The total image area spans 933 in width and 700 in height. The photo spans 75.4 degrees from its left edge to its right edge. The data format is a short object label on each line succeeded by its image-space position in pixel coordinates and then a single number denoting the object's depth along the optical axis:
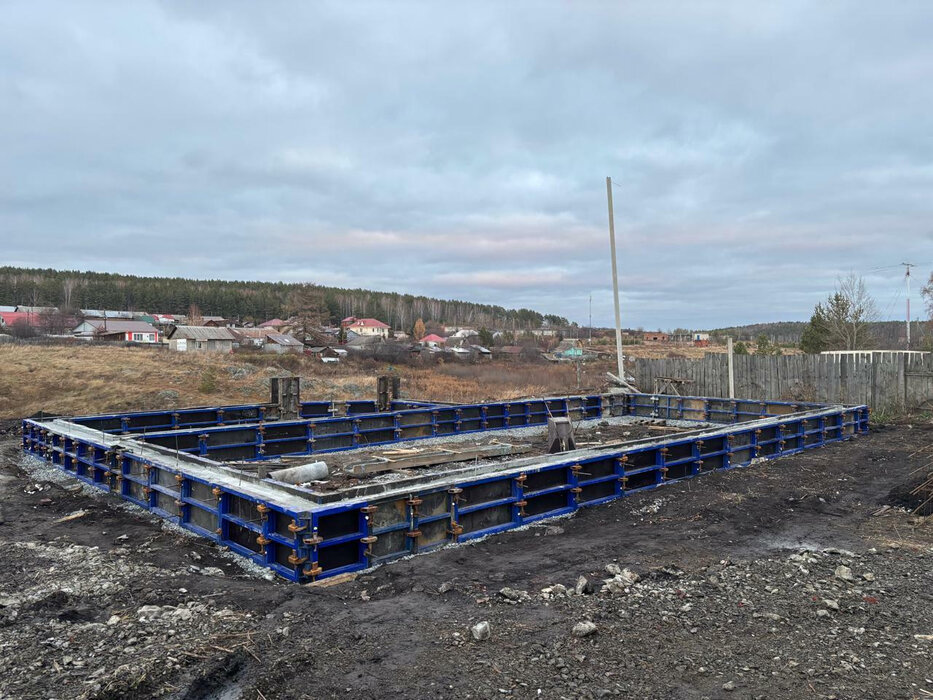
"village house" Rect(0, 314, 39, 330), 69.19
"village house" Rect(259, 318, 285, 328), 108.21
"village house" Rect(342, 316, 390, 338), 112.33
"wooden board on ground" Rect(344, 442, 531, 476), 9.97
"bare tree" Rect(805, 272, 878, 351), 32.65
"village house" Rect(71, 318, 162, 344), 68.88
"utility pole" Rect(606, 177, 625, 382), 18.91
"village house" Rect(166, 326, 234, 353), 61.99
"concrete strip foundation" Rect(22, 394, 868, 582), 5.75
